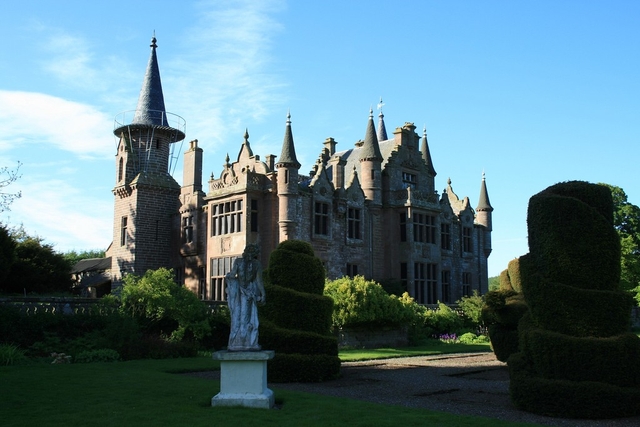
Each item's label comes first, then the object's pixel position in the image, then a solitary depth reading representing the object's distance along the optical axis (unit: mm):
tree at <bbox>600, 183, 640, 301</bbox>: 46594
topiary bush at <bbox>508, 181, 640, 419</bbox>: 11836
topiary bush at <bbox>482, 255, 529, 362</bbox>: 19625
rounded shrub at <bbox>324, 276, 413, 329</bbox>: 28344
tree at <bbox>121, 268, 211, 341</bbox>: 25469
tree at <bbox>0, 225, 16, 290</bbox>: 30203
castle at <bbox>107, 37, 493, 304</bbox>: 35656
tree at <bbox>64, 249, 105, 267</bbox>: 73088
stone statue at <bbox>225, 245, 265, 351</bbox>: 12621
